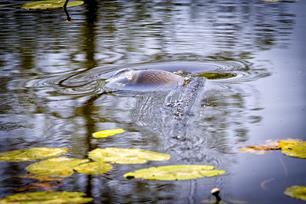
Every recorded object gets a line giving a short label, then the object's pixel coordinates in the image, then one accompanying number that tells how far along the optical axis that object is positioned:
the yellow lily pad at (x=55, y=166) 5.31
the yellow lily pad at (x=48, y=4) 9.64
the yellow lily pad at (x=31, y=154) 5.44
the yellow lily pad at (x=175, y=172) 5.22
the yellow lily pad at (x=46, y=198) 5.15
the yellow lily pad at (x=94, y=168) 5.31
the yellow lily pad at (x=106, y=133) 5.60
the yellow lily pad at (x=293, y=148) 5.37
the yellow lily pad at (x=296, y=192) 5.14
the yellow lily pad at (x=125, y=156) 5.37
